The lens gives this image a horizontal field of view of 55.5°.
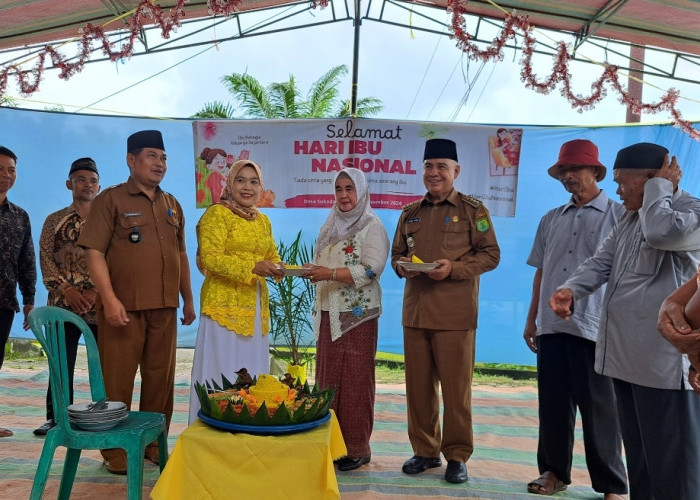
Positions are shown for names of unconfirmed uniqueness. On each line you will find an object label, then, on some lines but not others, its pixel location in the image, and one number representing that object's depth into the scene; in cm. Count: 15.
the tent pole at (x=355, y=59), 614
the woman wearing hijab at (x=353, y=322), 362
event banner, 600
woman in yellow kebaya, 333
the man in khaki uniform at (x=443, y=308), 355
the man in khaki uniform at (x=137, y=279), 338
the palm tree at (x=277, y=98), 1230
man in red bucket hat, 321
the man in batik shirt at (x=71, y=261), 411
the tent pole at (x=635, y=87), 746
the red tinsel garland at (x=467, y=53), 491
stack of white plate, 253
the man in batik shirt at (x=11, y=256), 423
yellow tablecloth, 201
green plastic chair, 251
